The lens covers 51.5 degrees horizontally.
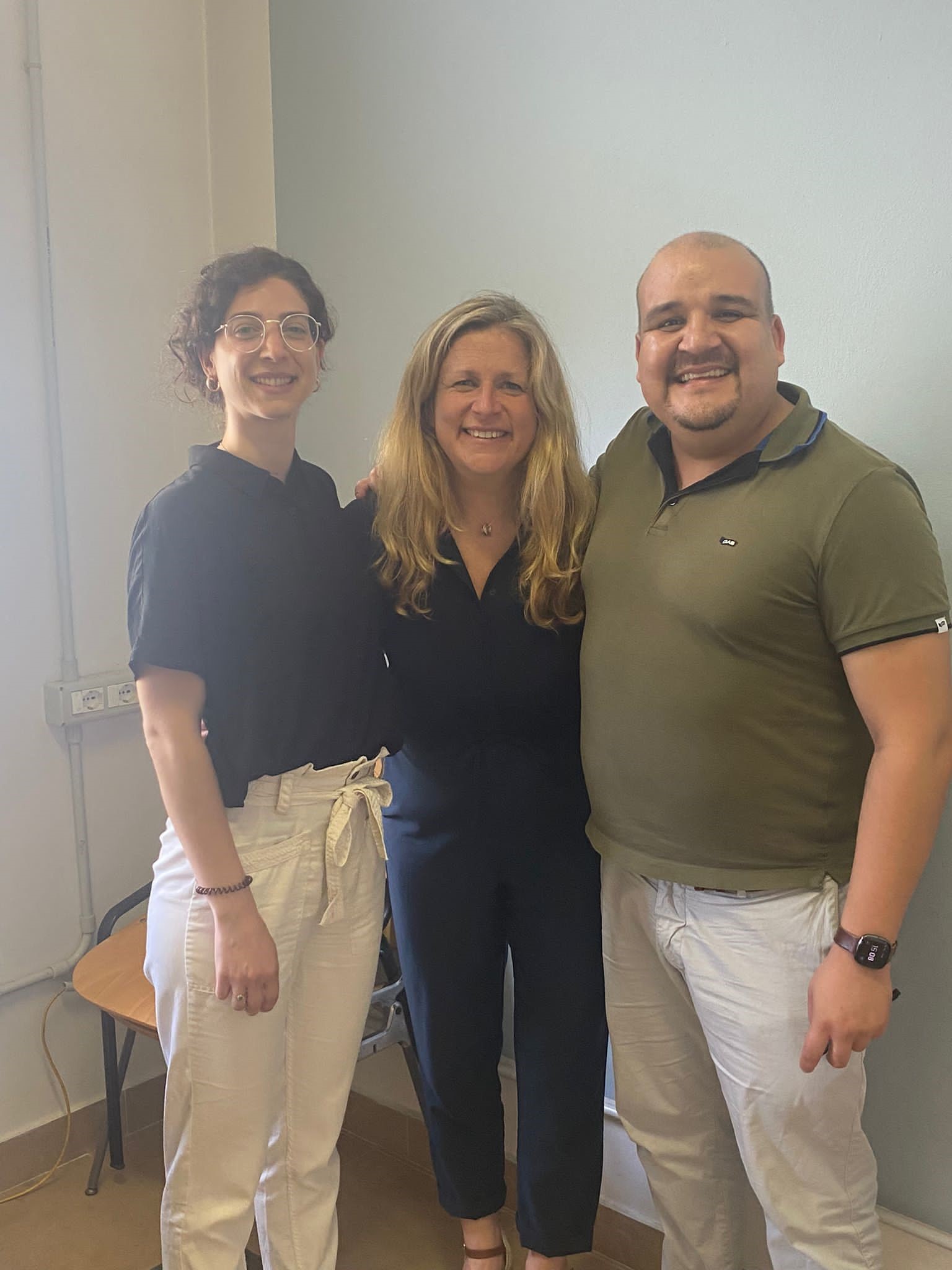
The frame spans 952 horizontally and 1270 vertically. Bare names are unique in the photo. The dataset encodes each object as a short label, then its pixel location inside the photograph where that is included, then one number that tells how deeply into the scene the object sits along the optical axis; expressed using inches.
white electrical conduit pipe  75.9
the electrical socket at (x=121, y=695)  82.7
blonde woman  57.9
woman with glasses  49.2
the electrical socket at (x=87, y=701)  80.0
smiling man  45.4
